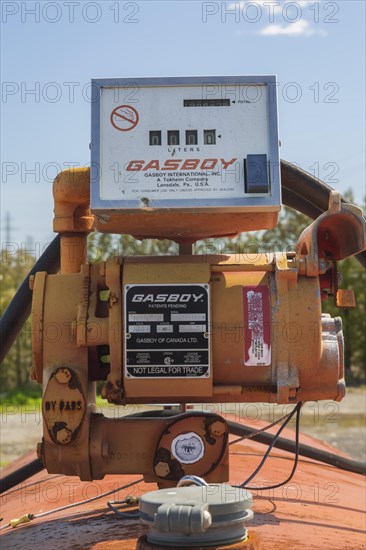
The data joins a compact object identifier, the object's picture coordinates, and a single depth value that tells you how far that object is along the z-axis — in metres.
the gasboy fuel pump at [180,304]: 2.31
